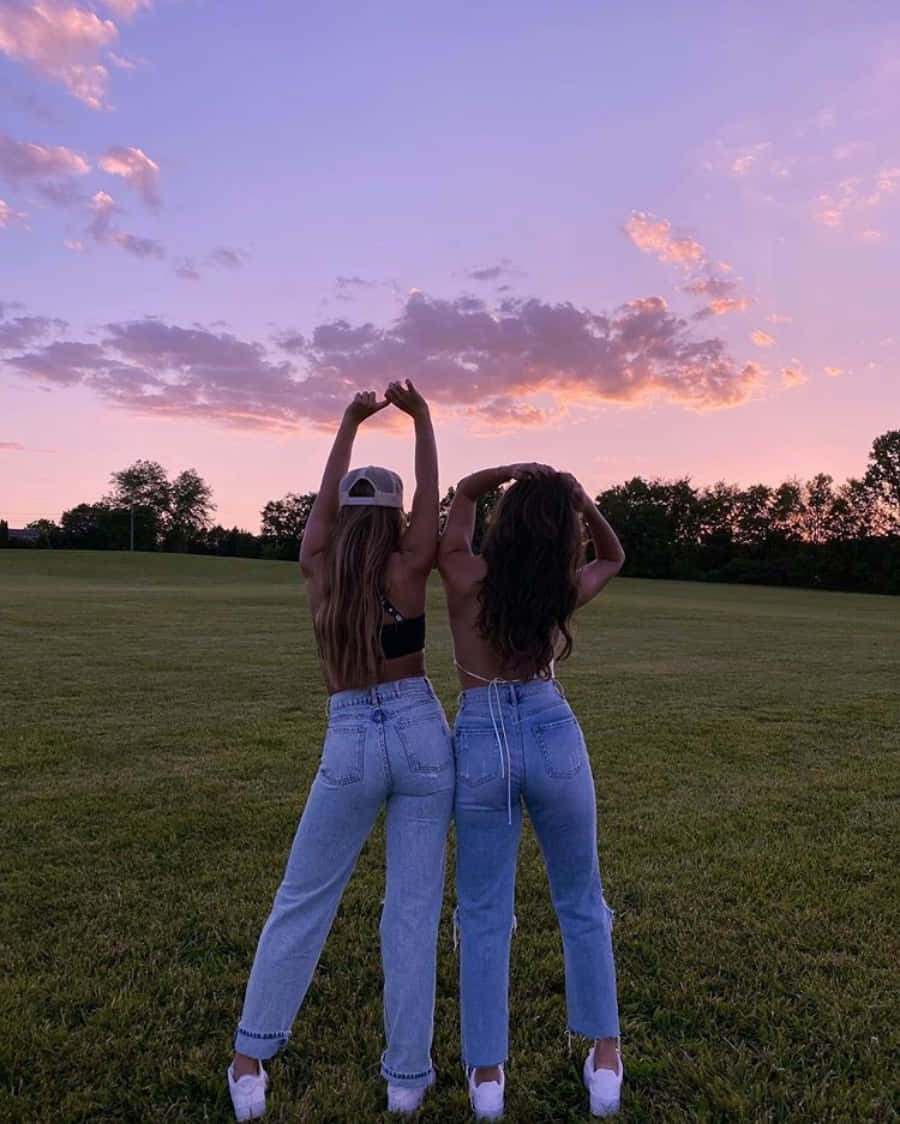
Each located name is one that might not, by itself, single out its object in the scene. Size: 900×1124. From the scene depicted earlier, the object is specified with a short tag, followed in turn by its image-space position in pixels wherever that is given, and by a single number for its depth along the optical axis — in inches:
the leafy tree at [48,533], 3590.1
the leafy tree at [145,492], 4630.9
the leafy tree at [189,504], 4704.7
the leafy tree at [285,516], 3956.7
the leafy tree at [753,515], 3006.9
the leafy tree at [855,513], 2802.7
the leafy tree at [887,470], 2856.8
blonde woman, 105.4
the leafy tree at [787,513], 2974.9
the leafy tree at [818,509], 2928.2
